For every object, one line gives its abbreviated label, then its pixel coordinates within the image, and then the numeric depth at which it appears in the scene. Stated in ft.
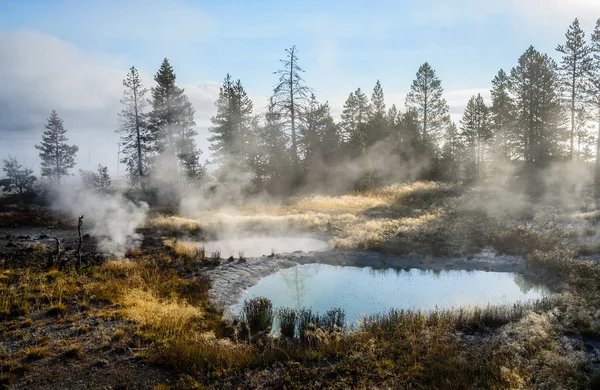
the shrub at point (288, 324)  35.50
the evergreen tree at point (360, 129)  145.28
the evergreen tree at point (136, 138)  124.36
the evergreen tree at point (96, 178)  173.47
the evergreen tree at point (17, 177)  135.06
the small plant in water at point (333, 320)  34.44
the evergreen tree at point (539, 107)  128.16
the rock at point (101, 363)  27.84
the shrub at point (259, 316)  36.60
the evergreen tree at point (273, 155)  131.64
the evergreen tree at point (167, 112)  134.72
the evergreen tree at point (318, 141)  139.33
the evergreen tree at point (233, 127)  147.13
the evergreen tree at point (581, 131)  123.54
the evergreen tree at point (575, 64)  120.57
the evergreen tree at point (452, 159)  143.74
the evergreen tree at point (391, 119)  160.56
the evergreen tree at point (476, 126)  164.14
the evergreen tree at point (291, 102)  124.77
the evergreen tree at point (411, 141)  151.33
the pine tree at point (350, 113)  194.70
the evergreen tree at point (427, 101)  152.87
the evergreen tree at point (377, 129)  156.87
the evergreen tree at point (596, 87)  116.78
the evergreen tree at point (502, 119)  152.25
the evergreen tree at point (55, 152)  182.50
